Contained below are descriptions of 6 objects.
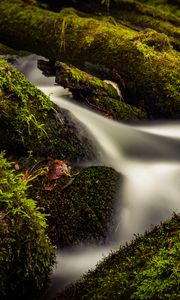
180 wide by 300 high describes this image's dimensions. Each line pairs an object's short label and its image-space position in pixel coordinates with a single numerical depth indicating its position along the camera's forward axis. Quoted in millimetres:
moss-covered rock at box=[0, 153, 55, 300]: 2811
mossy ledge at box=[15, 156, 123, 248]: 3670
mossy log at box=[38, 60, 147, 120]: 5555
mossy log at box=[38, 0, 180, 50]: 8733
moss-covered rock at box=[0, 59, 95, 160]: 4336
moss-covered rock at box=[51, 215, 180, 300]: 2324
